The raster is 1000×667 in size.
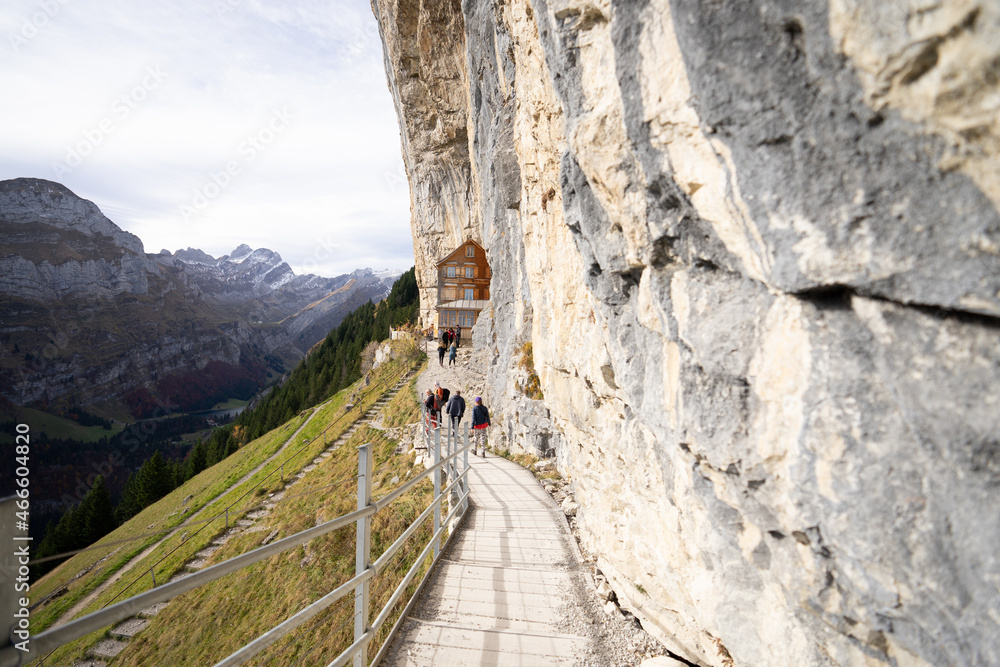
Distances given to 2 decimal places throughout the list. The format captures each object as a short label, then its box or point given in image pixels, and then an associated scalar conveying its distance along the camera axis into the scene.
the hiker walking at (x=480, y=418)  14.33
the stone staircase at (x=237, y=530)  11.82
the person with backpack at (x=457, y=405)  12.52
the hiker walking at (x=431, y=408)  14.31
